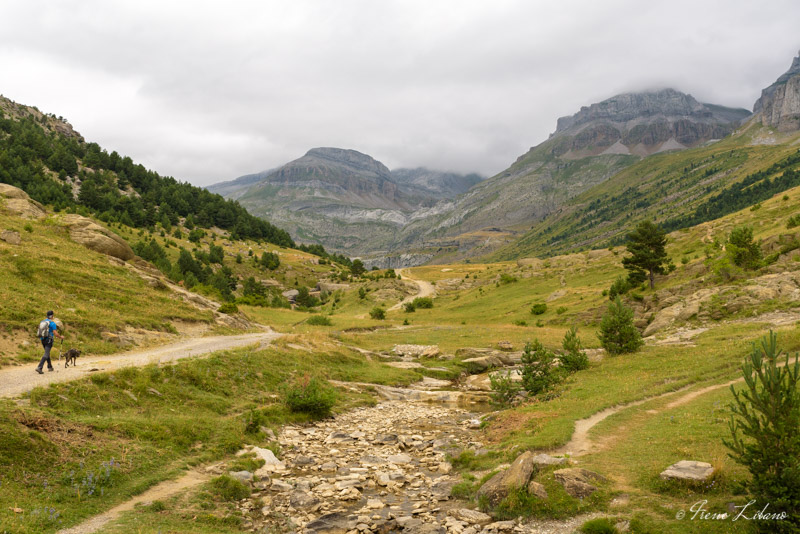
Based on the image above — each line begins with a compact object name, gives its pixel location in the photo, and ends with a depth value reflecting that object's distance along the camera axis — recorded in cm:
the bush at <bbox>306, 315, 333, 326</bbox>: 6588
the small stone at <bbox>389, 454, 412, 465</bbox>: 1857
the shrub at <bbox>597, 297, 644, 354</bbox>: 3538
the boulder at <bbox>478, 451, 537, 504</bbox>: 1321
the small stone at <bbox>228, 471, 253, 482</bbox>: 1520
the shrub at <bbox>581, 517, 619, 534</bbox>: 1066
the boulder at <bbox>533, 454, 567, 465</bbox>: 1462
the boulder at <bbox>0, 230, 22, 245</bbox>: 3677
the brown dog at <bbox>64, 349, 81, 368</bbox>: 2186
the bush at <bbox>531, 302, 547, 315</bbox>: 6700
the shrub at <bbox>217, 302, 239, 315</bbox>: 4981
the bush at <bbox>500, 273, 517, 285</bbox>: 9881
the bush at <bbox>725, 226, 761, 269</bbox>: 4359
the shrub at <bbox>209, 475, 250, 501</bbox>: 1405
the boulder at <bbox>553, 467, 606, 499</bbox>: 1259
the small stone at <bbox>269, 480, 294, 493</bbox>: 1512
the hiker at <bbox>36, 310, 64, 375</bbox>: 2028
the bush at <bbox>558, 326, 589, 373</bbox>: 3244
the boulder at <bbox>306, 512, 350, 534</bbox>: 1243
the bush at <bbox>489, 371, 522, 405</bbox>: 2823
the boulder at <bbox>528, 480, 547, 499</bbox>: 1270
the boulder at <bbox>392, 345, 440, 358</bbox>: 4566
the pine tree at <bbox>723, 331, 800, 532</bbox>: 886
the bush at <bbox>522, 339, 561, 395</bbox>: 2839
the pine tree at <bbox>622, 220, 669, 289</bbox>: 5600
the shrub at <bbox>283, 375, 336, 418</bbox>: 2461
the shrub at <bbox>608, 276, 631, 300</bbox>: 5622
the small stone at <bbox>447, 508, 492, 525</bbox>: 1256
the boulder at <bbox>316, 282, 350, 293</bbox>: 12850
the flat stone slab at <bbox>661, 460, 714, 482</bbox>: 1194
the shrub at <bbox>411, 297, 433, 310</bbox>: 9350
